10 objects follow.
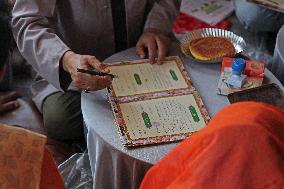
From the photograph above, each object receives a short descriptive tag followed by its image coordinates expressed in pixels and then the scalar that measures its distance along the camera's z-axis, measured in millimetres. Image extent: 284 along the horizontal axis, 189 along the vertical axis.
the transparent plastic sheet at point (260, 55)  2068
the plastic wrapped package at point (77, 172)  1438
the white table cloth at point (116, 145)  1080
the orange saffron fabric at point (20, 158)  818
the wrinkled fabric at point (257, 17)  2186
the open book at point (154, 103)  1120
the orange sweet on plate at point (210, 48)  1380
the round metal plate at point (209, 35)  1423
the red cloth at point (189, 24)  2359
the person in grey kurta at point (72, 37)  1338
